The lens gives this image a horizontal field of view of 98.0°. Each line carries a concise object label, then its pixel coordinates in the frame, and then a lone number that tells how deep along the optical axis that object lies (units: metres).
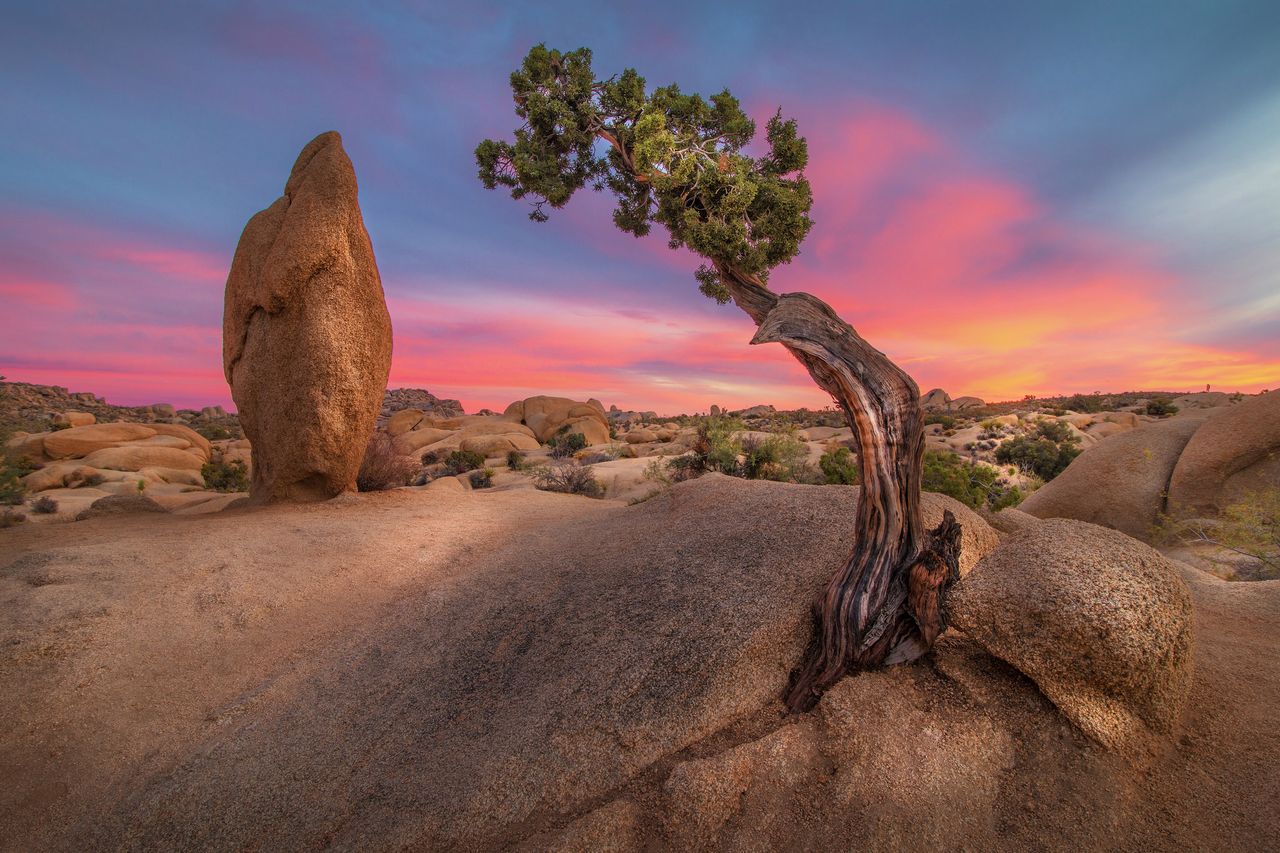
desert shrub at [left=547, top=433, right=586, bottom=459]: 29.99
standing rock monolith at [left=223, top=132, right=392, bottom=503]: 8.91
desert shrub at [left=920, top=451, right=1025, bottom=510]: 9.67
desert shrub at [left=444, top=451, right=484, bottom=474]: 24.45
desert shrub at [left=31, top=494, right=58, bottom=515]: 13.68
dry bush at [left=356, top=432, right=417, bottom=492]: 12.20
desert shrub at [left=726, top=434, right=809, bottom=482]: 14.49
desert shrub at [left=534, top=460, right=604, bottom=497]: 15.31
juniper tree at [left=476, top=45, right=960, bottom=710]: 4.12
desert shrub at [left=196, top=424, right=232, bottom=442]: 41.92
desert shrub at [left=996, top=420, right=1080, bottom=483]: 18.81
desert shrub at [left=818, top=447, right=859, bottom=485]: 11.83
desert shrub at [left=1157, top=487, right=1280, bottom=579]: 7.19
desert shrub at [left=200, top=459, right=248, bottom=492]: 21.40
